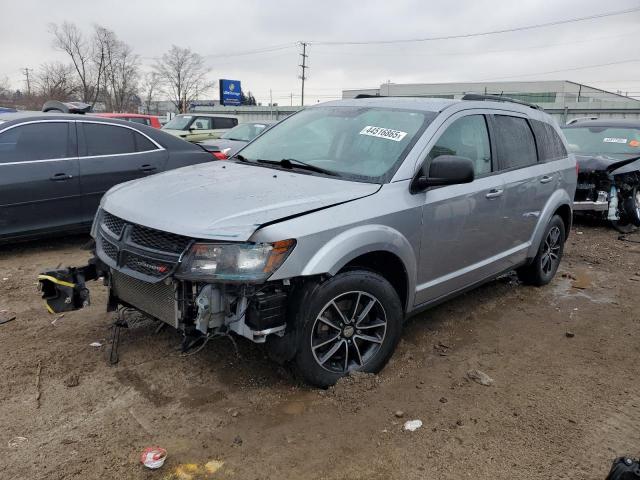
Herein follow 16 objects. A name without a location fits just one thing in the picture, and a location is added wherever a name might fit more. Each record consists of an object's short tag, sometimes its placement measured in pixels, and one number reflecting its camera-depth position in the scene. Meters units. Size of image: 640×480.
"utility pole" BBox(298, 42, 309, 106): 61.88
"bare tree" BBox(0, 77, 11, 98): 53.55
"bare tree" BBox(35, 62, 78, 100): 44.25
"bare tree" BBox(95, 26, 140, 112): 50.31
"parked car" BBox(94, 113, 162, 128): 13.06
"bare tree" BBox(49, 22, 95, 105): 49.34
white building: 39.94
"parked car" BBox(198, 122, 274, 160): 12.23
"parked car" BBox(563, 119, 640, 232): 8.23
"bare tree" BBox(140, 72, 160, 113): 54.42
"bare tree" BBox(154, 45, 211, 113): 54.81
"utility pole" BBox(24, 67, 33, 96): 50.72
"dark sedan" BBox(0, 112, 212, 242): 5.52
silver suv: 2.76
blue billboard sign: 47.81
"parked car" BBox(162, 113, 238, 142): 14.78
